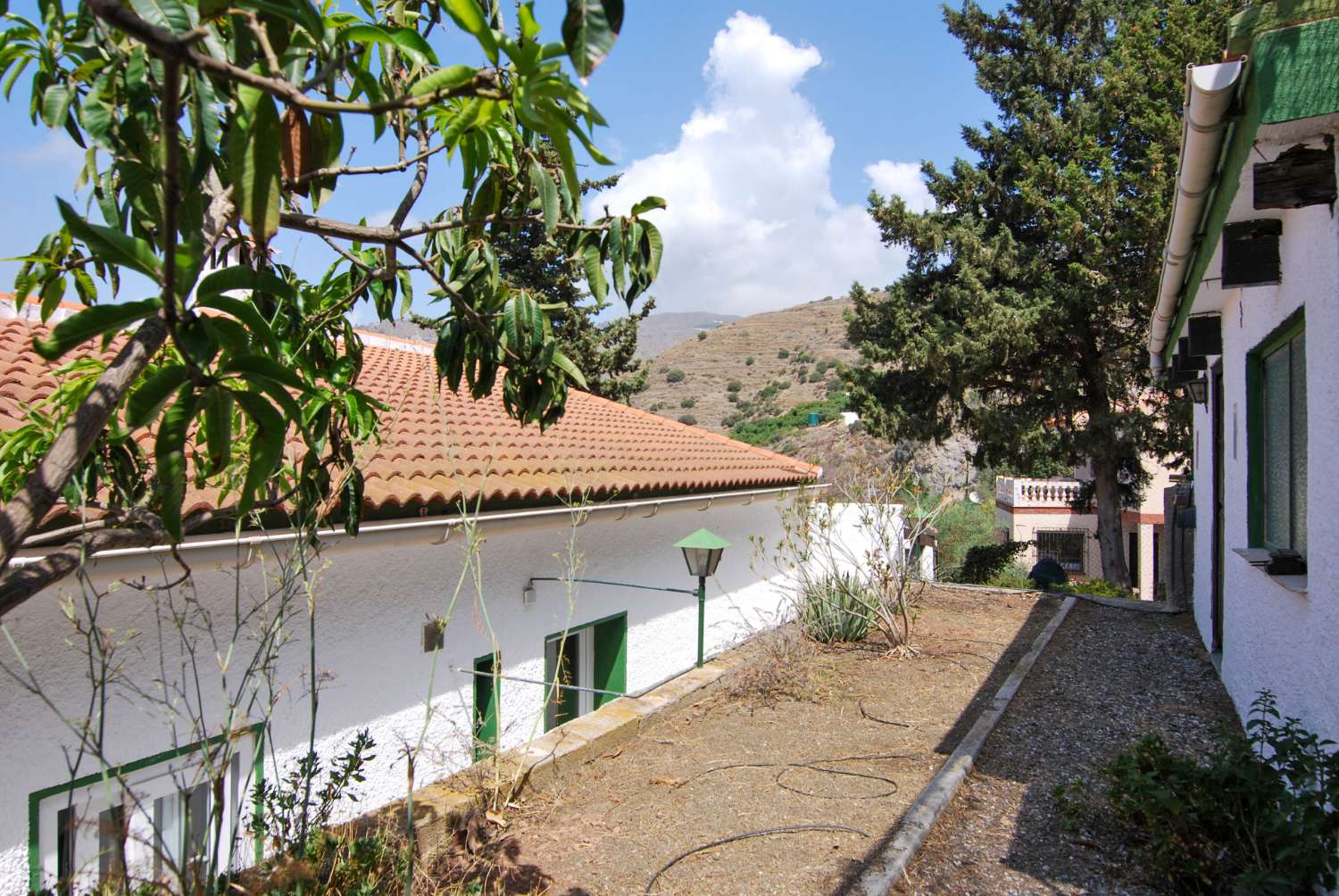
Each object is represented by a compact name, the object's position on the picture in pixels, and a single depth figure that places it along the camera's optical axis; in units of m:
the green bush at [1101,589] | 13.65
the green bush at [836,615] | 9.16
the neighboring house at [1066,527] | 28.58
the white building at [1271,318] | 3.08
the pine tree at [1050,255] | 17.12
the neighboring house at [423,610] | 3.91
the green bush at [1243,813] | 2.96
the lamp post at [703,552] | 7.50
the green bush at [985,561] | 18.34
